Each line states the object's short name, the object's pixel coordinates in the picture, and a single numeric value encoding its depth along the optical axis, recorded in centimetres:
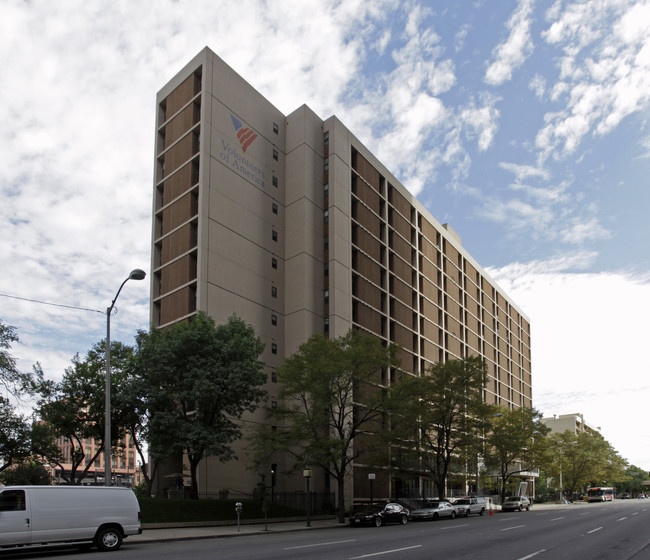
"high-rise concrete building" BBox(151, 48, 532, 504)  5166
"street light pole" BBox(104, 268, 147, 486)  2366
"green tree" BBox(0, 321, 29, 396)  3222
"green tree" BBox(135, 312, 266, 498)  3703
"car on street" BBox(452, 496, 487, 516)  4925
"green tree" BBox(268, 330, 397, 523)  3884
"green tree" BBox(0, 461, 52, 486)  5432
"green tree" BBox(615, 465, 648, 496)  19400
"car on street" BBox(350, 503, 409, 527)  3434
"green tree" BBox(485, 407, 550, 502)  5903
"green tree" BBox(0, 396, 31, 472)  3908
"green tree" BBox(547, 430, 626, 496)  9964
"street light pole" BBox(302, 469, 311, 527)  3431
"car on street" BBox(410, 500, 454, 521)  4281
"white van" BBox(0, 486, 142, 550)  1791
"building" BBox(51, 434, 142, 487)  15175
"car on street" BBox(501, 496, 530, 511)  6347
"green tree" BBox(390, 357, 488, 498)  4822
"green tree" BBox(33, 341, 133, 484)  4475
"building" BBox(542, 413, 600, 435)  17938
